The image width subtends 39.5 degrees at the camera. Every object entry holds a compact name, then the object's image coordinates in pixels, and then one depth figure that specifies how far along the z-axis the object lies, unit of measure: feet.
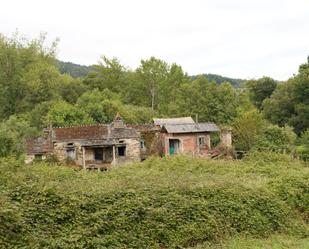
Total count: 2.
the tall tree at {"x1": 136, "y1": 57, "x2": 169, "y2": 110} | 180.04
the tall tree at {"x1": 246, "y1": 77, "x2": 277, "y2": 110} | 183.73
